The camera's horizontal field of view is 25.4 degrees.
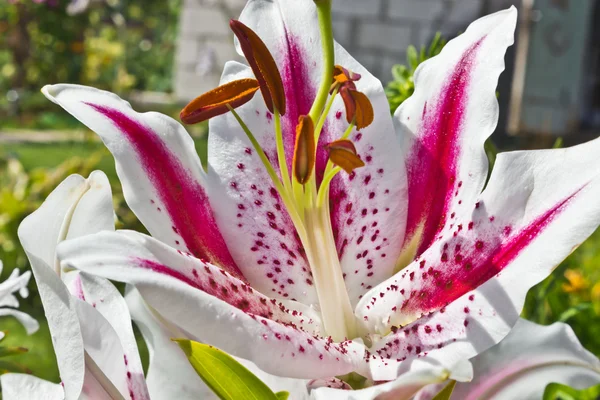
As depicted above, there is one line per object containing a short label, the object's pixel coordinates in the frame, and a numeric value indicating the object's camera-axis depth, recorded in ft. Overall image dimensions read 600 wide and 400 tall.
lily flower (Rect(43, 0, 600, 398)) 1.11
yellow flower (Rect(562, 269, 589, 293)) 3.93
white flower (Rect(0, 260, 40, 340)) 1.38
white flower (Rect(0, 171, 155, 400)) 1.16
